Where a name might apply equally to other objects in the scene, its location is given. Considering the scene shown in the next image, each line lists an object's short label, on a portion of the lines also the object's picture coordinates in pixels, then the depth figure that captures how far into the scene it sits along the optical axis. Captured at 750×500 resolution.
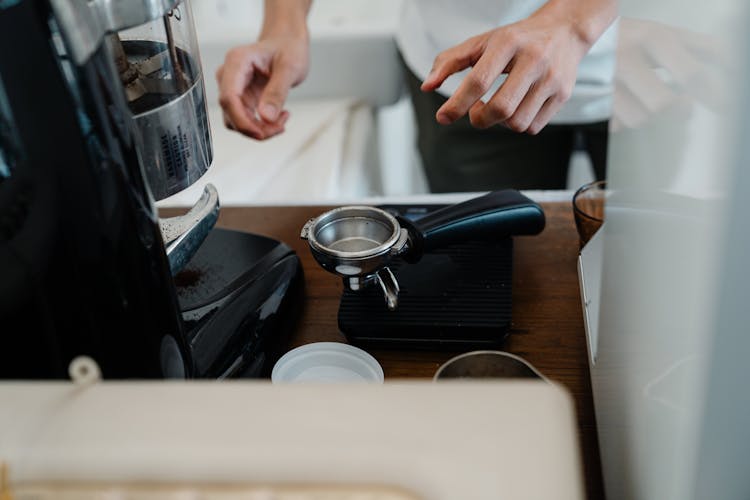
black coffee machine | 0.34
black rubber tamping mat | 0.59
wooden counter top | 0.55
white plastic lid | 0.56
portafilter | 0.58
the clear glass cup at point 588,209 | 0.67
